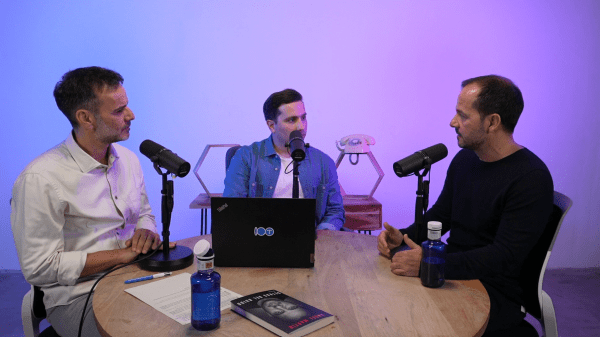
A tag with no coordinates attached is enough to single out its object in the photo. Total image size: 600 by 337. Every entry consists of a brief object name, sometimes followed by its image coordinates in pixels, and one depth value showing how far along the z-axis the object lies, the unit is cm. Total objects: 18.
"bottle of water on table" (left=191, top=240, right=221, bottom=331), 113
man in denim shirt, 257
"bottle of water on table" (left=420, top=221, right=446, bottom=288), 145
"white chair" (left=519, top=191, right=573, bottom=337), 166
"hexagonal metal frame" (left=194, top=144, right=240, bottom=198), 350
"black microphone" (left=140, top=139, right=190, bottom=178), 154
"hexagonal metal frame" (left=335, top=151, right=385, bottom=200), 345
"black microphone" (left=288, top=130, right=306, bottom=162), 183
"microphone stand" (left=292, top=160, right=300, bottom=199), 186
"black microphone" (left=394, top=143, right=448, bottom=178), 155
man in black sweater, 162
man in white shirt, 153
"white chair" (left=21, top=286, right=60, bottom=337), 159
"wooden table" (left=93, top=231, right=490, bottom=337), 116
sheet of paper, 124
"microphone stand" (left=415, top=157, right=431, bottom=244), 158
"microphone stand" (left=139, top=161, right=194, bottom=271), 158
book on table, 112
